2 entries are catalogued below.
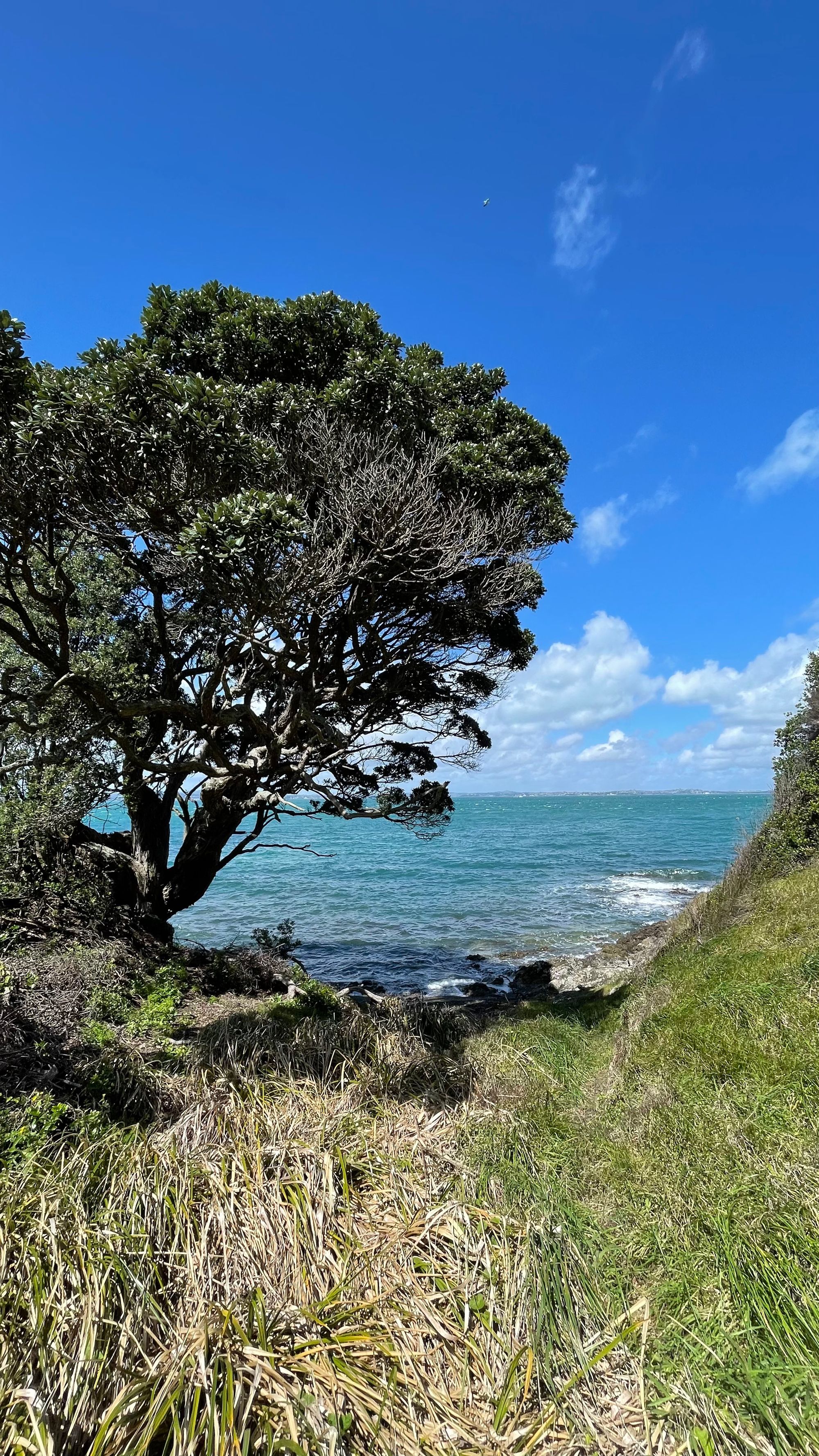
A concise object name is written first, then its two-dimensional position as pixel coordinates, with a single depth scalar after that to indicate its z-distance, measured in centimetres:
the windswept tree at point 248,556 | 608
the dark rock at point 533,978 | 1428
